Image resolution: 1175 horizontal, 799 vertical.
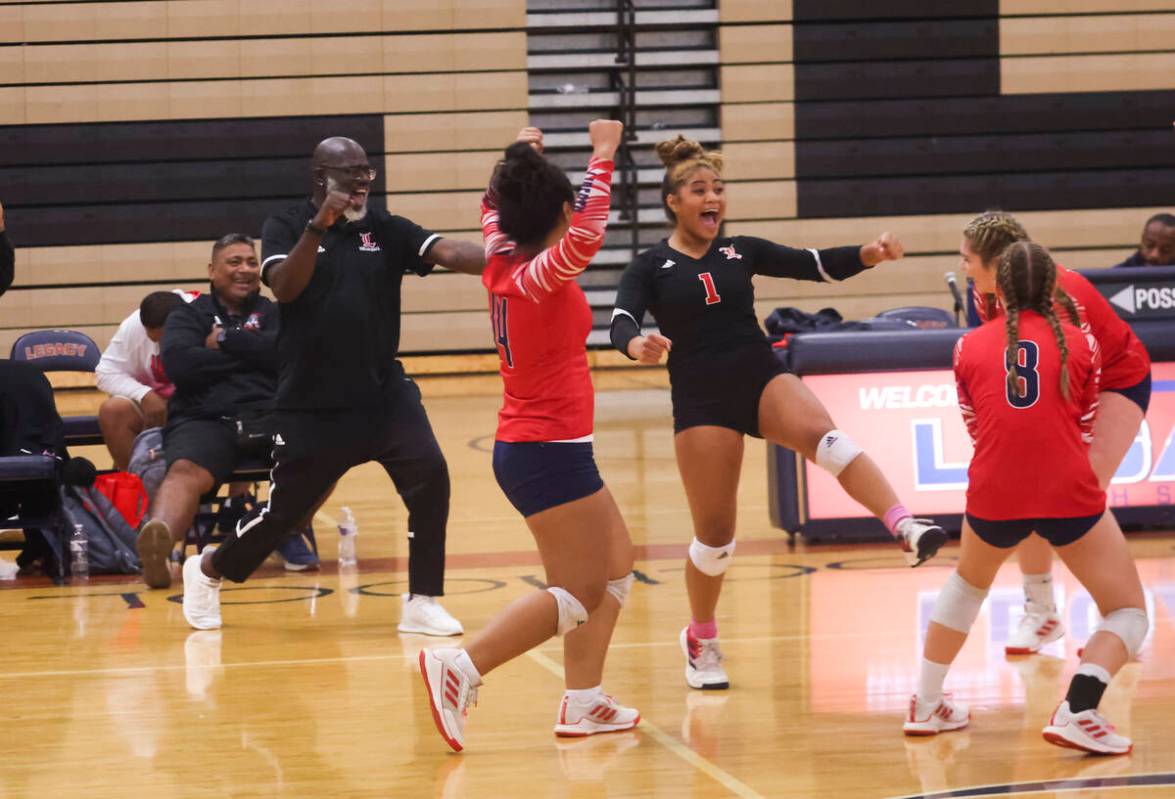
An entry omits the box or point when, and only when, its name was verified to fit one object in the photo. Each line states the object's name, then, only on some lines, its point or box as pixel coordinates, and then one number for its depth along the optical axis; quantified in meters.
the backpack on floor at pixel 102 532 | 14.42
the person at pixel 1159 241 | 17.18
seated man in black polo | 13.72
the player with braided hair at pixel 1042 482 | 7.99
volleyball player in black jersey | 9.58
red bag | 14.70
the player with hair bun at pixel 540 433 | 8.03
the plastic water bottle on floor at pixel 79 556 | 14.27
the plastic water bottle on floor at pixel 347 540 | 14.66
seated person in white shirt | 15.09
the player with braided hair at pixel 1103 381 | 9.12
